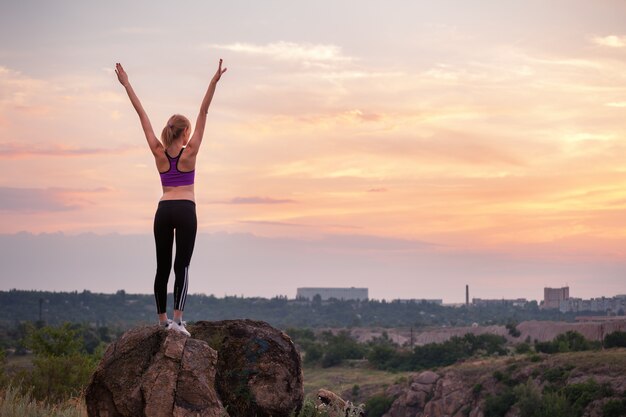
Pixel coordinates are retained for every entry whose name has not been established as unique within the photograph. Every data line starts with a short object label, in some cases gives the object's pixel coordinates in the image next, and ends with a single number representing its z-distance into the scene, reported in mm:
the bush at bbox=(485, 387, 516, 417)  85938
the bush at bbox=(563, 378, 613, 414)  79962
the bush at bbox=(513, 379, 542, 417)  81438
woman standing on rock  11727
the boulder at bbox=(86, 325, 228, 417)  11047
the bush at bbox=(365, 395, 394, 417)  93438
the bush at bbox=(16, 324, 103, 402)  34044
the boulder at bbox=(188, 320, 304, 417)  12789
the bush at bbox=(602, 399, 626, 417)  74625
